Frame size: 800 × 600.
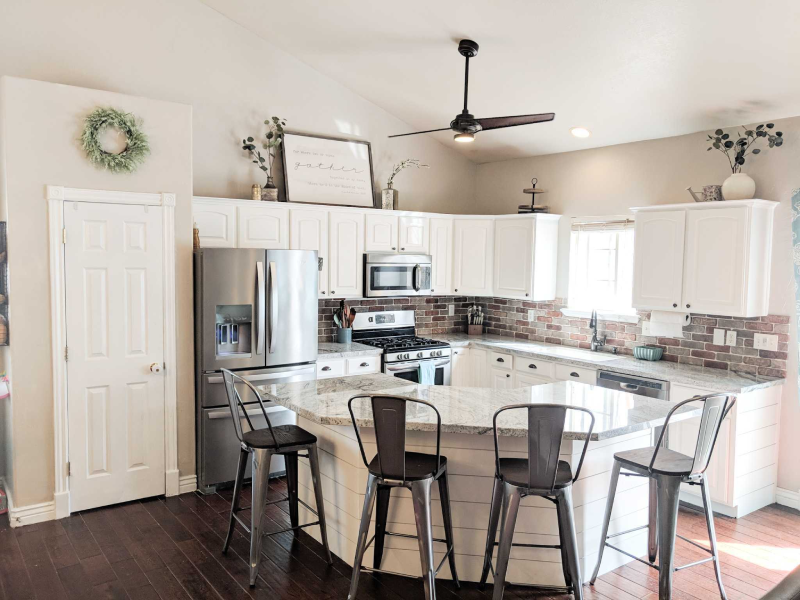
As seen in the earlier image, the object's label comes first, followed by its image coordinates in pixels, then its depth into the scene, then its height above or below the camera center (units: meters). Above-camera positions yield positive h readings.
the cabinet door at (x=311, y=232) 5.20 +0.32
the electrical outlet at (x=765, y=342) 4.34 -0.45
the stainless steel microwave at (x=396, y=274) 5.64 -0.03
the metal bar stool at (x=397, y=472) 2.69 -0.91
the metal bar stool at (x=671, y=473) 2.86 -0.94
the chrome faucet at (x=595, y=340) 5.47 -0.58
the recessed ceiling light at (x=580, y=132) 5.23 +1.22
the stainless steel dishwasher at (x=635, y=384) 4.37 -0.80
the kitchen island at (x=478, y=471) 2.99 -1.03
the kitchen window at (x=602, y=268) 5.38 +0.06
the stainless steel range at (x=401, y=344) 5.50 -0.67
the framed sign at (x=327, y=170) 5.45 +0.91
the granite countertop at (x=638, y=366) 4.17 -0.69
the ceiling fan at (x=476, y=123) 3.84 +0.95
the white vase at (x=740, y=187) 4.31 +0.63
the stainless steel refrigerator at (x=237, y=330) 4.33 -0.45
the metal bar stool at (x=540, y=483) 2.62 -0.92
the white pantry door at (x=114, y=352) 3.98 -0.58
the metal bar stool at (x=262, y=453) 3.16 -0.97
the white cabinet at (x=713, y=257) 4.23 +0.14
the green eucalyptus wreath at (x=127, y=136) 3.89 +0.81
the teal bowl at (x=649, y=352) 4.94 -0.62
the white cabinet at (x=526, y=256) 5.72 +0.16
